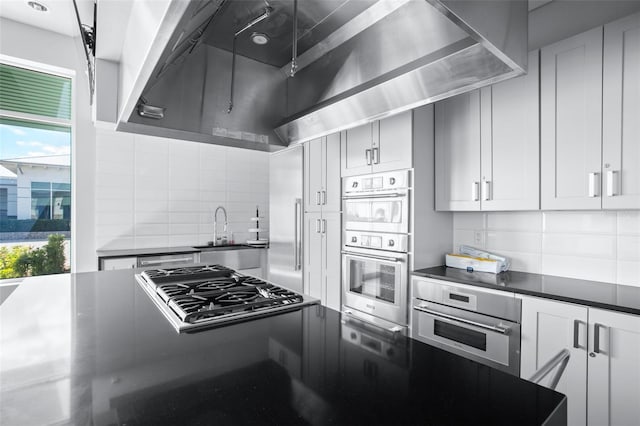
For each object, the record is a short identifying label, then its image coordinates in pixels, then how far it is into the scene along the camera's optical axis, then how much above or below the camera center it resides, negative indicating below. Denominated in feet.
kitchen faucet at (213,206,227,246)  13.88 -0.78
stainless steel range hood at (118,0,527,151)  3.03 +1.60
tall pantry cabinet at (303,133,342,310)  10.04 -0.30
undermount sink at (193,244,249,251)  12.41 -1.41
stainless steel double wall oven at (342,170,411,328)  8.18 -0.91
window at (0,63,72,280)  11.00 +1.33
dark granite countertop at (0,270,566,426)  1.97 -1.20
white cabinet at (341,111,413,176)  8.20 +1.69
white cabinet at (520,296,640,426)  5.10 -2.33
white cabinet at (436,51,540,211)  7.12 +1.47
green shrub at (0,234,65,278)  11.20 -1.69
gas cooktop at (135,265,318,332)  3.68 -1.13
